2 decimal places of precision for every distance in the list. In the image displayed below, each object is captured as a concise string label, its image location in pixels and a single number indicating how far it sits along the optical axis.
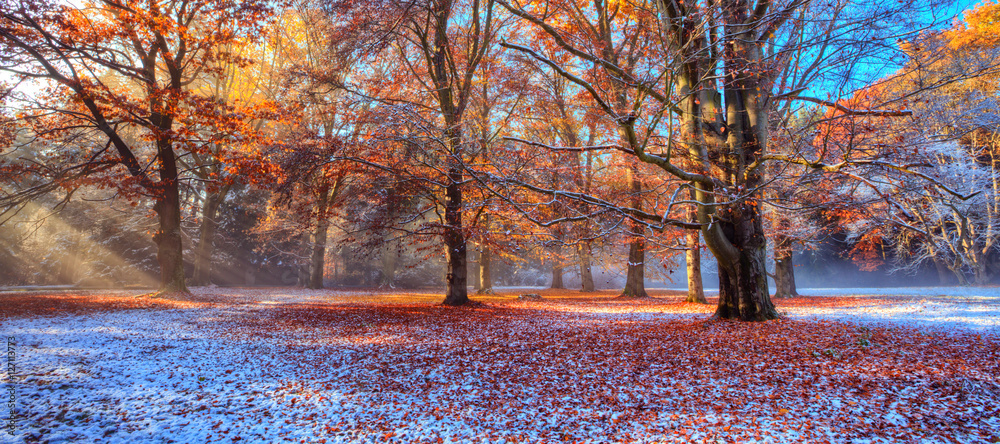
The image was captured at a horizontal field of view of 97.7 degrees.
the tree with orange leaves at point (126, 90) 10.48
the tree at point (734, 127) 6.71
